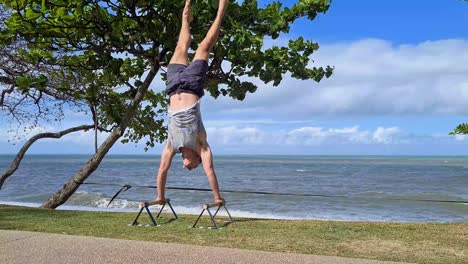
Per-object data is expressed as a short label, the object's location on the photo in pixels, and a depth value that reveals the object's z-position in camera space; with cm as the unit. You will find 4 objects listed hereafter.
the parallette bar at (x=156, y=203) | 667
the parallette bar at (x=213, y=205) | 651
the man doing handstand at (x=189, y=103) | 626
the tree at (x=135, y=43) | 907
